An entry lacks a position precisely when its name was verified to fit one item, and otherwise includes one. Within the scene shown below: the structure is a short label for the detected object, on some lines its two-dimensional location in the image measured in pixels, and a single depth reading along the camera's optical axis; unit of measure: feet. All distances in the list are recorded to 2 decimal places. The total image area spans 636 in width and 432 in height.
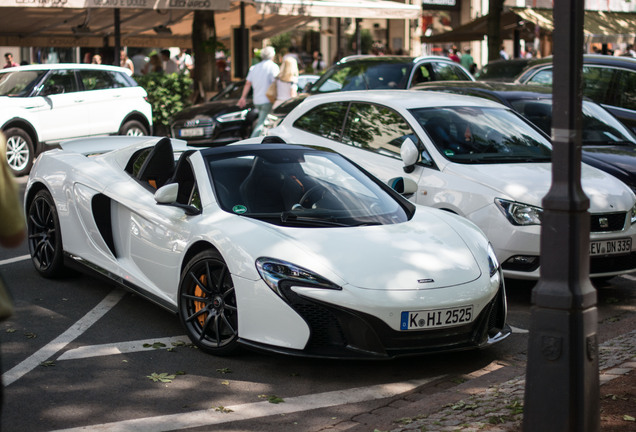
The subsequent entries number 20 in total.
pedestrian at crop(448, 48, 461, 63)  110.62
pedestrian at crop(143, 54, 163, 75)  75.61
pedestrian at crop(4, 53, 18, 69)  76.89
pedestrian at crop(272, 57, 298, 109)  58.80
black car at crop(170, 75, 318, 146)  59.88
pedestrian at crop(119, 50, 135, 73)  80.09
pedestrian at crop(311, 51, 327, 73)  111.86
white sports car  18.79
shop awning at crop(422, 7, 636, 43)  95.48
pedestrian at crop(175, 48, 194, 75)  115.69
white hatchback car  25.55
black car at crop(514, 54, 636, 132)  43.06
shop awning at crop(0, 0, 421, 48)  67.77
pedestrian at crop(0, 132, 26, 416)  10.27
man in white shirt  59.41
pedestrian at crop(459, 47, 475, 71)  99.82
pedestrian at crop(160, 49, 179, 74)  78.07
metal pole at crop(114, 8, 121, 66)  71.05
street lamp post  14.38
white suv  52.70
